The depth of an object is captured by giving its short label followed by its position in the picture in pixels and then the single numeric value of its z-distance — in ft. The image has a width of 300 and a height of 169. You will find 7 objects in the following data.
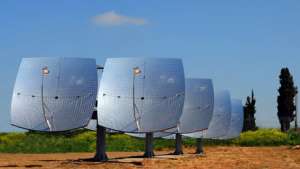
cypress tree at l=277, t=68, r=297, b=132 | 303.07
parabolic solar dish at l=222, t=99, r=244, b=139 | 205.77
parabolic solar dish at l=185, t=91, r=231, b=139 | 181.06
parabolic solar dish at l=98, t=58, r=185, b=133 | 120.88
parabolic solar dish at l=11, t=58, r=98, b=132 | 116.67
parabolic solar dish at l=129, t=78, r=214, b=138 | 154.61
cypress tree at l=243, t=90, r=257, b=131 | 327.06
